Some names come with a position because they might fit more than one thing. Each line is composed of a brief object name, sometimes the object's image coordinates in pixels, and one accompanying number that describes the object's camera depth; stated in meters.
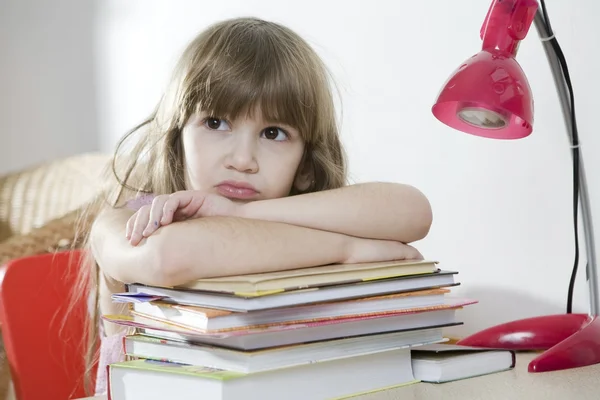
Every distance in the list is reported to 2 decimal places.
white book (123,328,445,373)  1.12
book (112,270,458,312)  1.11
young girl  1.17
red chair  1.48
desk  1.17
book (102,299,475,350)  1.12
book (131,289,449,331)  1.11
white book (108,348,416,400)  1.11
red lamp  1.23
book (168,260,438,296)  1.11
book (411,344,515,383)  1.20
